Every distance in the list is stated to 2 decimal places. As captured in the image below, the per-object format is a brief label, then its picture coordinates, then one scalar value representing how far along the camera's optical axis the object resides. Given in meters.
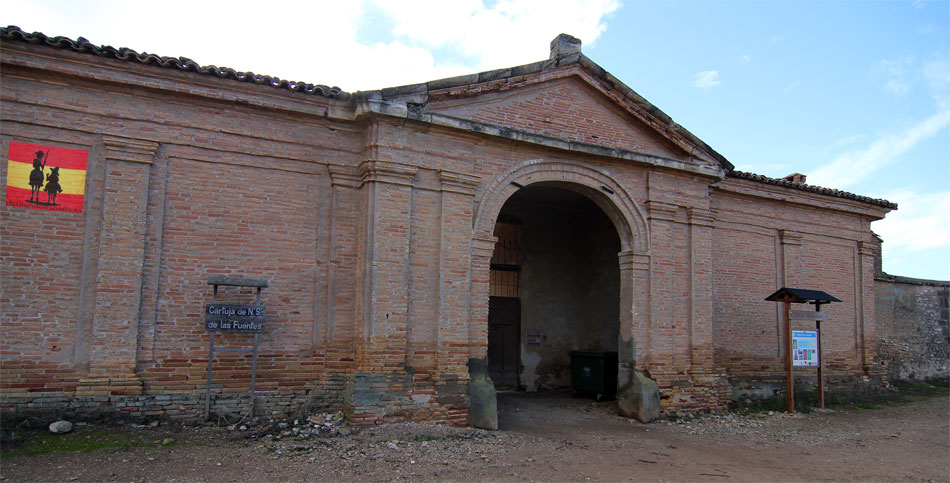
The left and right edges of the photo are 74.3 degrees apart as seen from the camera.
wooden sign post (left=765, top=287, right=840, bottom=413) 11.49
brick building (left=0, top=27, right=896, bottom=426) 7.60
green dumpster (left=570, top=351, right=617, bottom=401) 12.15
